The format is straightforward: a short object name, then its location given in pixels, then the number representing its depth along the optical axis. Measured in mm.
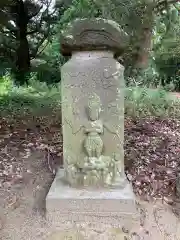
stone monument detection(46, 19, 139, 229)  2100
